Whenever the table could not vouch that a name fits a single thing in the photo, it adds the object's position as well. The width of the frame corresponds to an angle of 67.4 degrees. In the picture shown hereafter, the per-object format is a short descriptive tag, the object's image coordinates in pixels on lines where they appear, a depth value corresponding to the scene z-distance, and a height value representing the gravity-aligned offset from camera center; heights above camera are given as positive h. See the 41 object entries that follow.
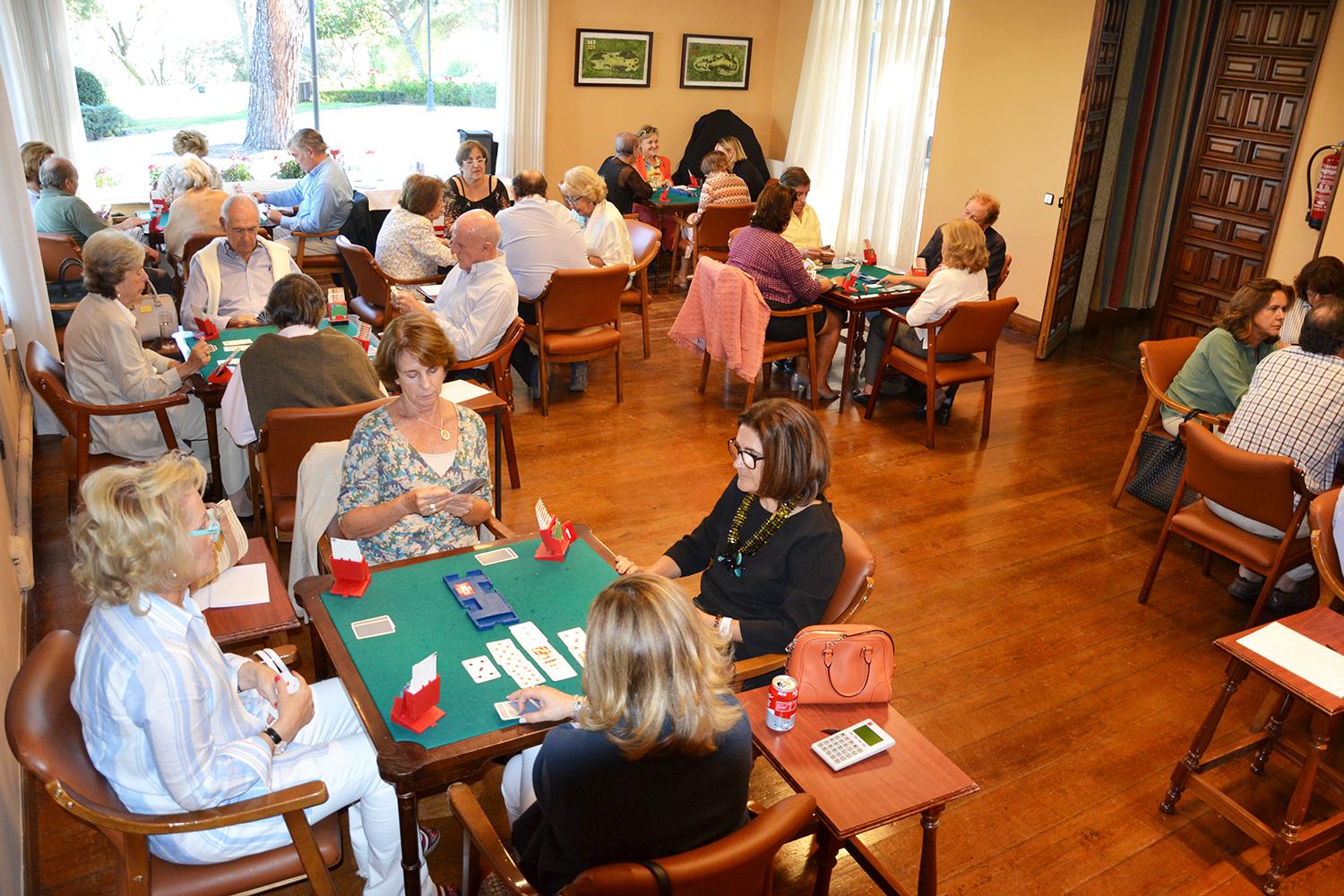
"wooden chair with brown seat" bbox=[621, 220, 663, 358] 6.60 -1.09
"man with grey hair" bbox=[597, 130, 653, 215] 8.33 -0.76
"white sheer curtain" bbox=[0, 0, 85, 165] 7.04 -0.11
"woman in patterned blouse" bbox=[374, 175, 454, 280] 5.71 -0.88
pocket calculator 2.35 -1.47
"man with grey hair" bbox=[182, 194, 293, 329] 4.84 -0.96
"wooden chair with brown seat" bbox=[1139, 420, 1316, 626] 3.67 -1.43
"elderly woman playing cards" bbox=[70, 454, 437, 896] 1.94 -1.12
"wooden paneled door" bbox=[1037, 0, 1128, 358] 6.70 -0.49
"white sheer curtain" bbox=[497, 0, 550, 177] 8.90 -0.10
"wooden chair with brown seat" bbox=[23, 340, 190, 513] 3.85 -1.30
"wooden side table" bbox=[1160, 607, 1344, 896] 2.73 -1.86
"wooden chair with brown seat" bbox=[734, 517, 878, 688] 2.74 -1.28
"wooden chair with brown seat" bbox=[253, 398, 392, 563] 3.53 -1.26
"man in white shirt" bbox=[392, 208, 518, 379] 4.93 -1.02
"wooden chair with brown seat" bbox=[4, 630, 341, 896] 1.91 -1.38
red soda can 2.39 -1.39
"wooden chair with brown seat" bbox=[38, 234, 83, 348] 5.65 -1.10
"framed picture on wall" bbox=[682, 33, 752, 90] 9.85 +0.19
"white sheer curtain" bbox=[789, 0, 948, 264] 8.87 -0.25
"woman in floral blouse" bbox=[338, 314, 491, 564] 3.06 -1.13
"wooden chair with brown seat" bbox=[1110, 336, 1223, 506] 4.82 -1.26
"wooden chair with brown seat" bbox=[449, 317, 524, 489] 4.88 -1.37
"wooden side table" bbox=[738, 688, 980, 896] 2.23 -1.49
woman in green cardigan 4.64 -1.08
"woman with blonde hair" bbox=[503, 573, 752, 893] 1.85 -1.16
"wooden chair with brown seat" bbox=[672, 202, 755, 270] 7.93 -1.08
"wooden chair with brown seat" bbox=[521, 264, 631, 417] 5.64 -1.30
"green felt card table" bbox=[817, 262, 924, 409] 5.95 -1.21
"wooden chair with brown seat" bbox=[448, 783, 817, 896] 1.74 -1.31
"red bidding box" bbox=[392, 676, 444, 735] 2.17 -1.31
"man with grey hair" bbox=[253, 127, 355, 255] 7.05 -0.84
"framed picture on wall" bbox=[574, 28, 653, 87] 9.37 +0.18
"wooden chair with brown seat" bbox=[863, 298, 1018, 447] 5.55 -1.35
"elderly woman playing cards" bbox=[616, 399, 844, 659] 2.68 -1.17
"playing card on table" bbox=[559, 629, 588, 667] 2.47 -1.32
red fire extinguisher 6.25 -0.49
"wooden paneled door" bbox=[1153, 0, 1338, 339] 6.60 -0.35
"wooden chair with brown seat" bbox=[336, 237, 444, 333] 5.63 -1.15
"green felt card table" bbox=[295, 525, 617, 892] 2.14 -1.32
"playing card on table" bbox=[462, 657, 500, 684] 2.37 -1.33
